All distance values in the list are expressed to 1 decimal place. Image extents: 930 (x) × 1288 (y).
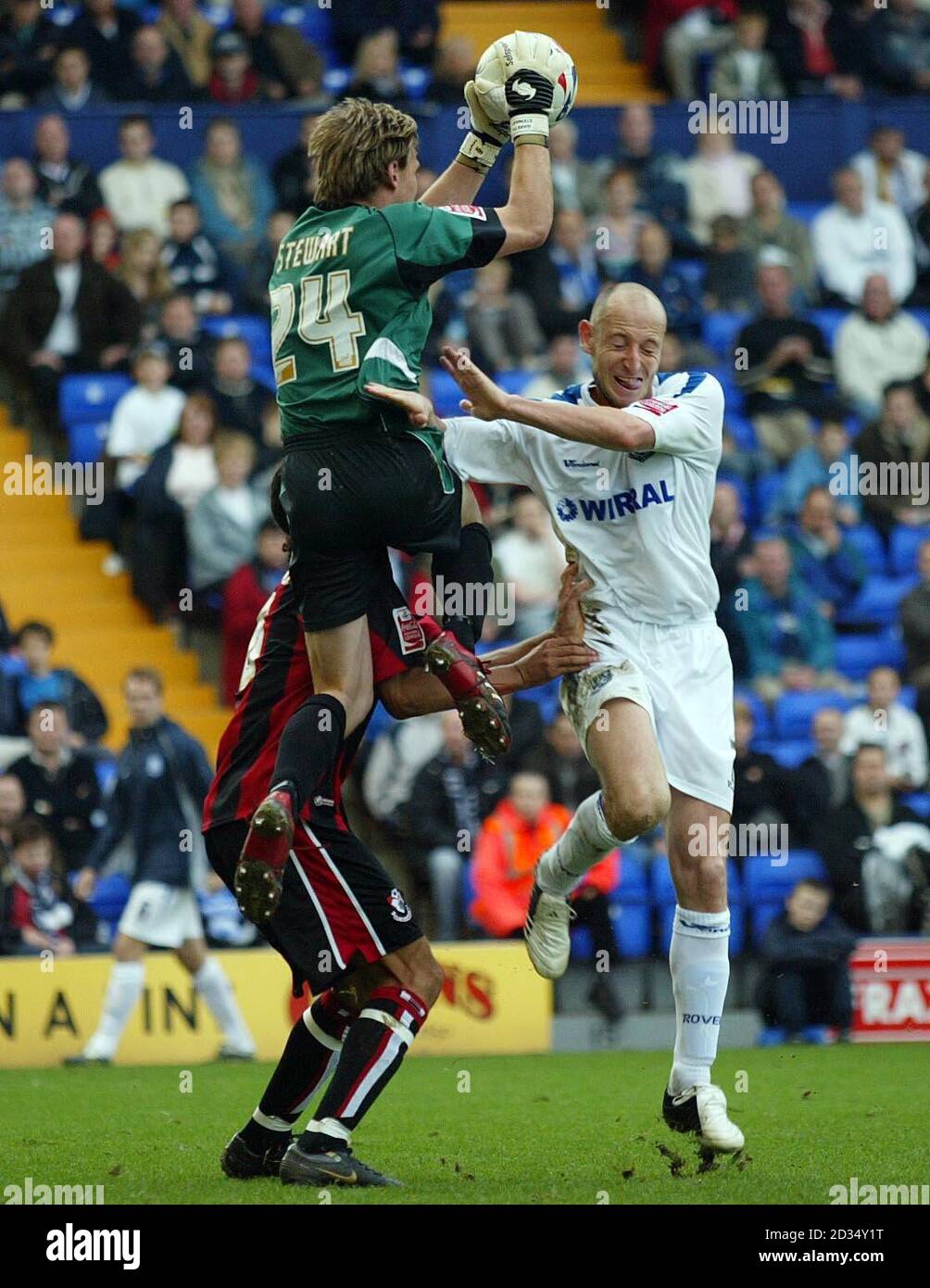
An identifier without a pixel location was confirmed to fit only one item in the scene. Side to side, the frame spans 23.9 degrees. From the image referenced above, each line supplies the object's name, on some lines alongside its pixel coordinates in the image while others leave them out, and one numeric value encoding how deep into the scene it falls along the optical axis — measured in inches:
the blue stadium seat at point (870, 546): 578.9
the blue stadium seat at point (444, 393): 569.6
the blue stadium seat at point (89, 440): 559.5
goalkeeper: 254.1
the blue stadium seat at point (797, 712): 535.2
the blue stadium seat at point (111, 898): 500.1
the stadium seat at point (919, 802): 514.2
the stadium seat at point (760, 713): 530.3
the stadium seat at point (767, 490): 572.7
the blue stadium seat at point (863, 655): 564.4
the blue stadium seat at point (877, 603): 571.2
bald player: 273.6
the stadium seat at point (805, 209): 674.2
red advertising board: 468.8
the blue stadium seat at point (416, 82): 637.9
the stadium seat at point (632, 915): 485.7
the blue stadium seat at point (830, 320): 628.7
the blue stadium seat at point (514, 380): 565.6
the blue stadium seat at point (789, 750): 515.8
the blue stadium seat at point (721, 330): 613.3
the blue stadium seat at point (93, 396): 568.7
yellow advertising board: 462.3
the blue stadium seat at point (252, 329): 585.9
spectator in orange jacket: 476.1
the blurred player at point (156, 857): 448.8
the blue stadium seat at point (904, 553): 581.3
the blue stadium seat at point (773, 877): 497.7
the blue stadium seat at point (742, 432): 584.4
